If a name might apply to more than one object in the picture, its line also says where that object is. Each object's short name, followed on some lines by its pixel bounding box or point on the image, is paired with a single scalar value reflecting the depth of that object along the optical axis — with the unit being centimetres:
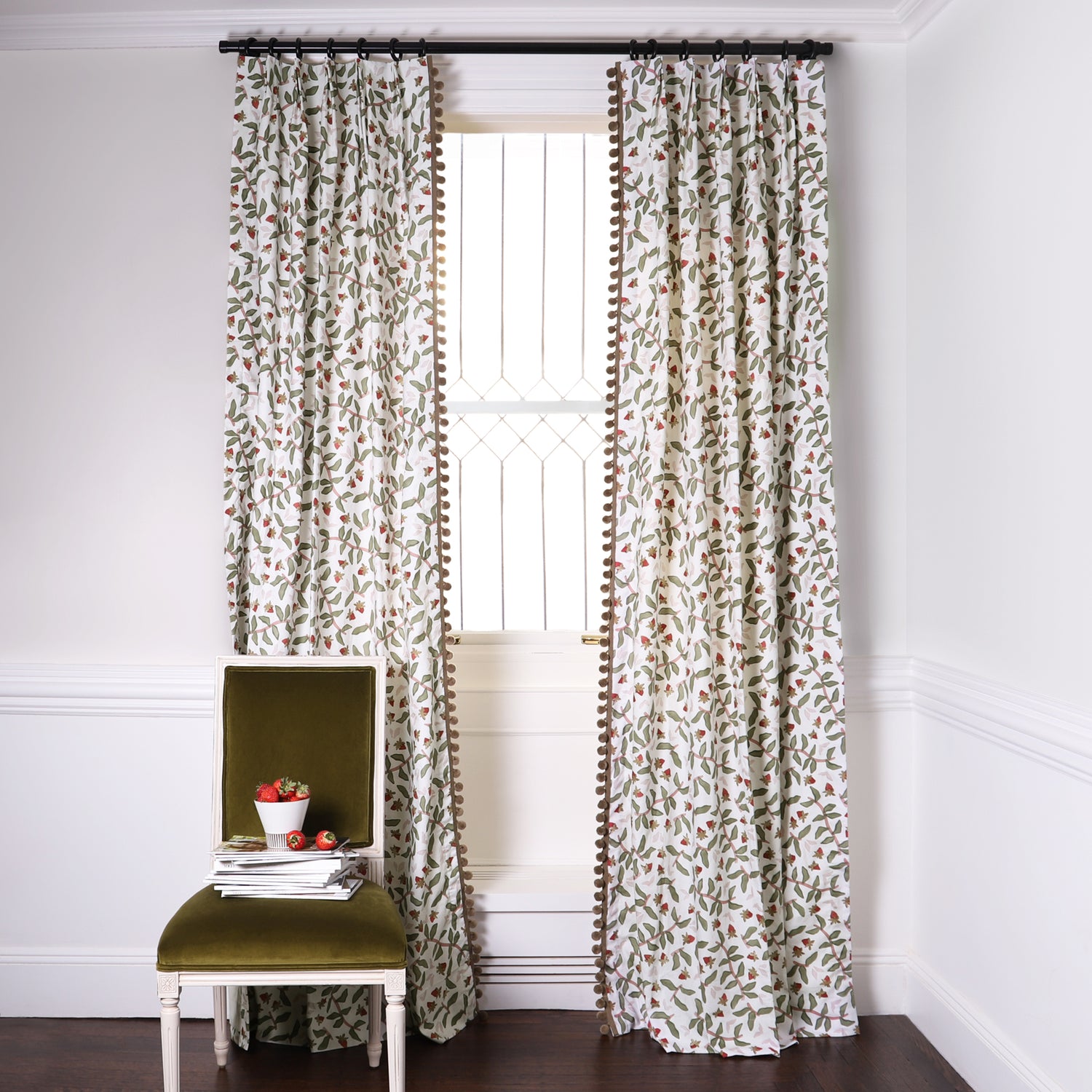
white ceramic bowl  214
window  279
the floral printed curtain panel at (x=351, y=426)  242
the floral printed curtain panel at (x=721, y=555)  240
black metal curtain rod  245
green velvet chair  226
